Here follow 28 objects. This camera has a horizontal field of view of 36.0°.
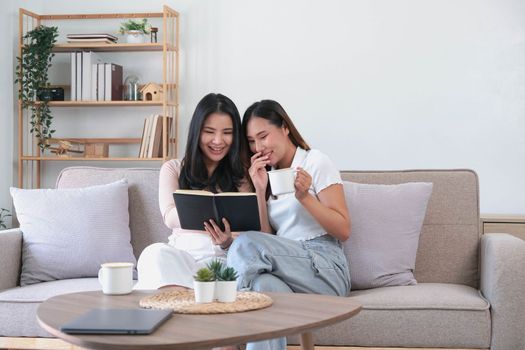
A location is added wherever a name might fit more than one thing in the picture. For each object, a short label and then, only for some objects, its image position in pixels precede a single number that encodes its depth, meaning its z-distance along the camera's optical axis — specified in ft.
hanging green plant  16.40
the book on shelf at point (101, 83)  16.71
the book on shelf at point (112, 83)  16.67
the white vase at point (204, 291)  6.21
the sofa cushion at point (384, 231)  9.57
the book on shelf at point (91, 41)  16.57
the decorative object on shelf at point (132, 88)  16.85
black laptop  5.17
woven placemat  5.93
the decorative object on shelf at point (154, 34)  16.74
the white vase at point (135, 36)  16.66
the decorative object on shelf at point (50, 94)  16.65
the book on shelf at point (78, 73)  16.76
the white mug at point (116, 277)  6.80
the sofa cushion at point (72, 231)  10.11
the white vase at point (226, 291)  6.23
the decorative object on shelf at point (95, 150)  16.90
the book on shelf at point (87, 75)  16.72
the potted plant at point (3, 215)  16.00
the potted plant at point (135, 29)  16.58
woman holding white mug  7.94
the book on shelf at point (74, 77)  16.75
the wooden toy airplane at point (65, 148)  16.61
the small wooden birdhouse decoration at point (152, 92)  16.61
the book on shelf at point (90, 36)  16.57
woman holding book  9.66
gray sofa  8.52
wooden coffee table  4.99
